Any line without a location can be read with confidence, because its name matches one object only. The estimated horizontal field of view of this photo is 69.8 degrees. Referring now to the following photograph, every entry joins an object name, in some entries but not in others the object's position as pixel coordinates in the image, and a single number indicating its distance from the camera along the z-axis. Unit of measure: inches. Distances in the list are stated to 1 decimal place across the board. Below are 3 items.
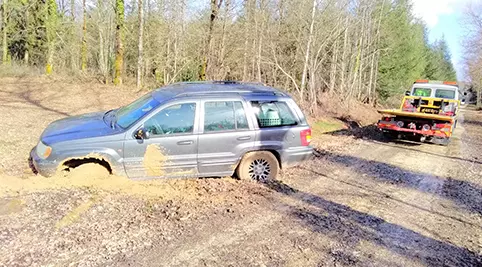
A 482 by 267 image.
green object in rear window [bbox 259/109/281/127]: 256.8
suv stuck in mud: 215.3
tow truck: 459.2
